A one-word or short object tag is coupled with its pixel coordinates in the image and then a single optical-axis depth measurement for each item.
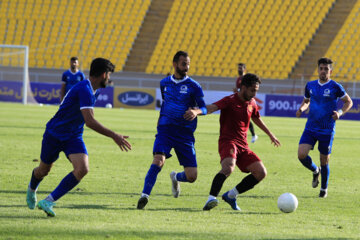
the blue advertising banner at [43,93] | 67.87
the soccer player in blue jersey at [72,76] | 34.69
